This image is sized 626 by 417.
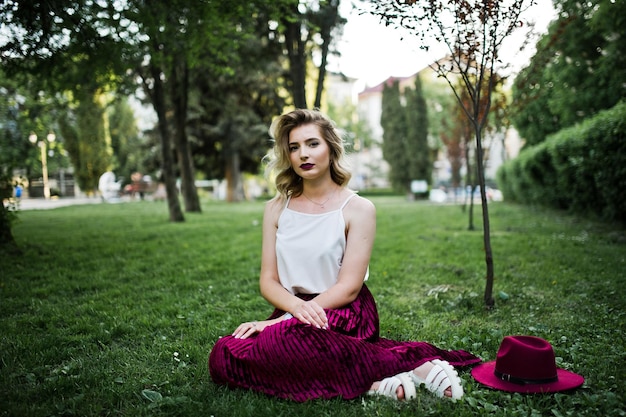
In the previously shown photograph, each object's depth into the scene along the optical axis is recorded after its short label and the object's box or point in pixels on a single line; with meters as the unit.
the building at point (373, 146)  53.81
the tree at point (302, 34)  9.99
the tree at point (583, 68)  10.12
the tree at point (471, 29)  4.33
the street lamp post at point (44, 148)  28.94
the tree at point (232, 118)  23.33
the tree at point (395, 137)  34.22
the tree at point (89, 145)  36.88
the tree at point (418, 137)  32.28
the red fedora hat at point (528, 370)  2.73
